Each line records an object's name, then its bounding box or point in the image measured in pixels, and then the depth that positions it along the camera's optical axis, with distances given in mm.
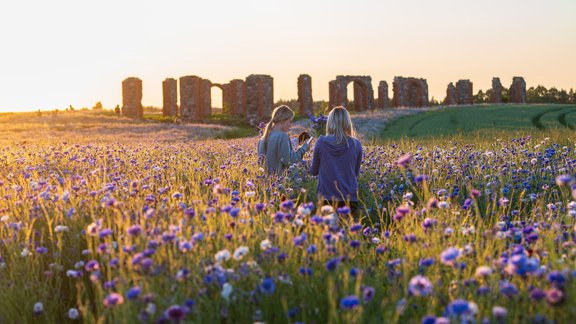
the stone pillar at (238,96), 52031
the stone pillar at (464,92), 55906
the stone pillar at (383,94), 55062
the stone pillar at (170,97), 50719
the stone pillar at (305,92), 50844
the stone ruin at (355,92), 51938
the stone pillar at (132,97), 49688
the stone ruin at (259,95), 49781
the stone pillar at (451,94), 55719
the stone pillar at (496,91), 55500
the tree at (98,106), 62412
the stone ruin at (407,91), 54812
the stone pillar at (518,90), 56562
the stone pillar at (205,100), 50406
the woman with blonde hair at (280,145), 7520
